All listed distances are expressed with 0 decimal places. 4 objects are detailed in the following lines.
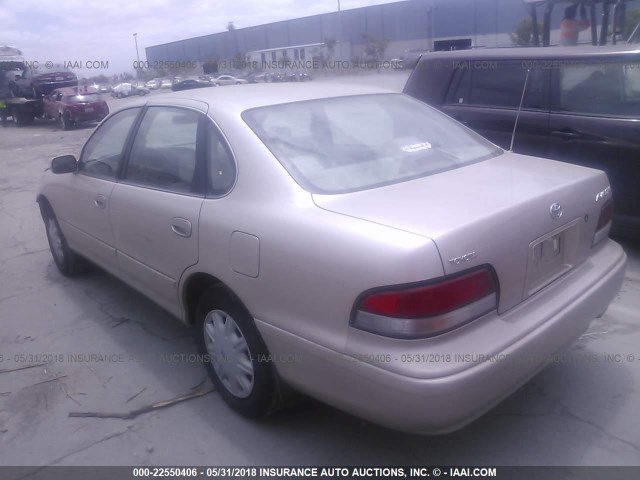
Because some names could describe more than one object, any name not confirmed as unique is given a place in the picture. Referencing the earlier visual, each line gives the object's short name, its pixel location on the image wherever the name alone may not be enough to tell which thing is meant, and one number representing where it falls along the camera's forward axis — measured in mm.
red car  21000
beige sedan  2193
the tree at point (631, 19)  15789
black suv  4805
